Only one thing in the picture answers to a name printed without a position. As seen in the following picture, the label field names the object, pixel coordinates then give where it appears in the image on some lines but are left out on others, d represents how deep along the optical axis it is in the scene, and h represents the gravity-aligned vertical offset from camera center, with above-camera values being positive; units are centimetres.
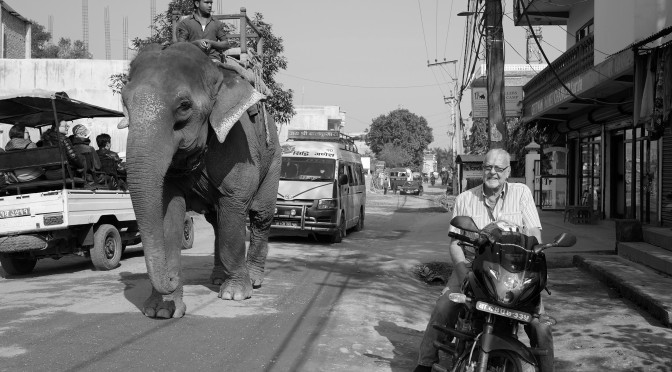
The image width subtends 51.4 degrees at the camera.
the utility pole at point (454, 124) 5142 +443
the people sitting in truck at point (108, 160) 1273 +39
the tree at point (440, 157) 14382 +515
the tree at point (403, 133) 10094 +698
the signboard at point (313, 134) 2047 +139
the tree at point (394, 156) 9705 +349
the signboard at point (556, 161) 2389 +67
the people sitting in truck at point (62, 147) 1065 +51
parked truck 1012 -40
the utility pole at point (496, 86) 1218 +166
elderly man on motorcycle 514 -24
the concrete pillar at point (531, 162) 2681 +72
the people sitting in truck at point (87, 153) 1147 +46
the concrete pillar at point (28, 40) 4119 +842
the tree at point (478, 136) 5412 +356
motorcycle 427 -75
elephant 614 +21
